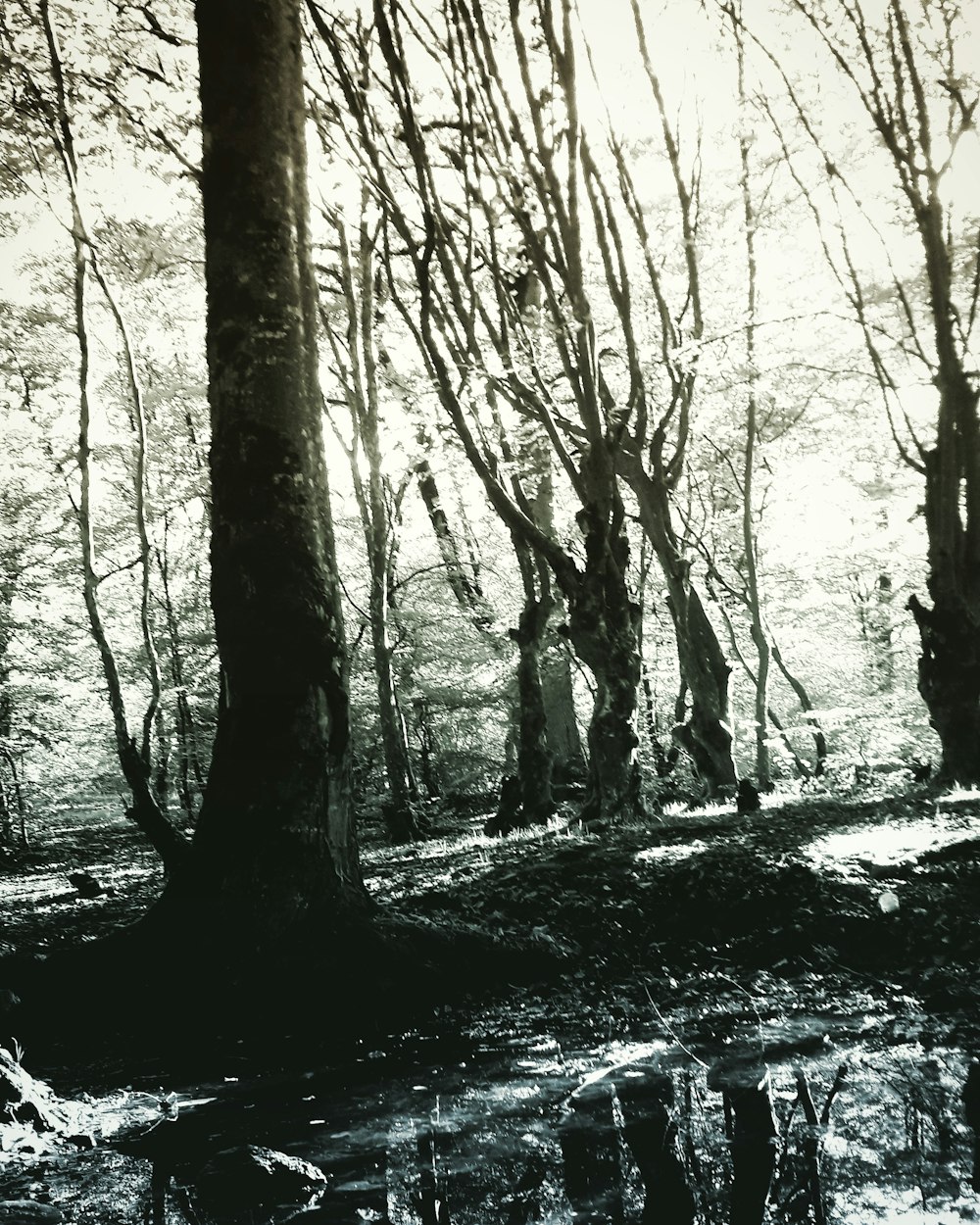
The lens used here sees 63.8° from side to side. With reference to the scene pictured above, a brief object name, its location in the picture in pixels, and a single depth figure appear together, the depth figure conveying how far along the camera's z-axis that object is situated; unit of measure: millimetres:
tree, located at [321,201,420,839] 12102
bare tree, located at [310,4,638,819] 7836
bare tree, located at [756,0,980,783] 8742
